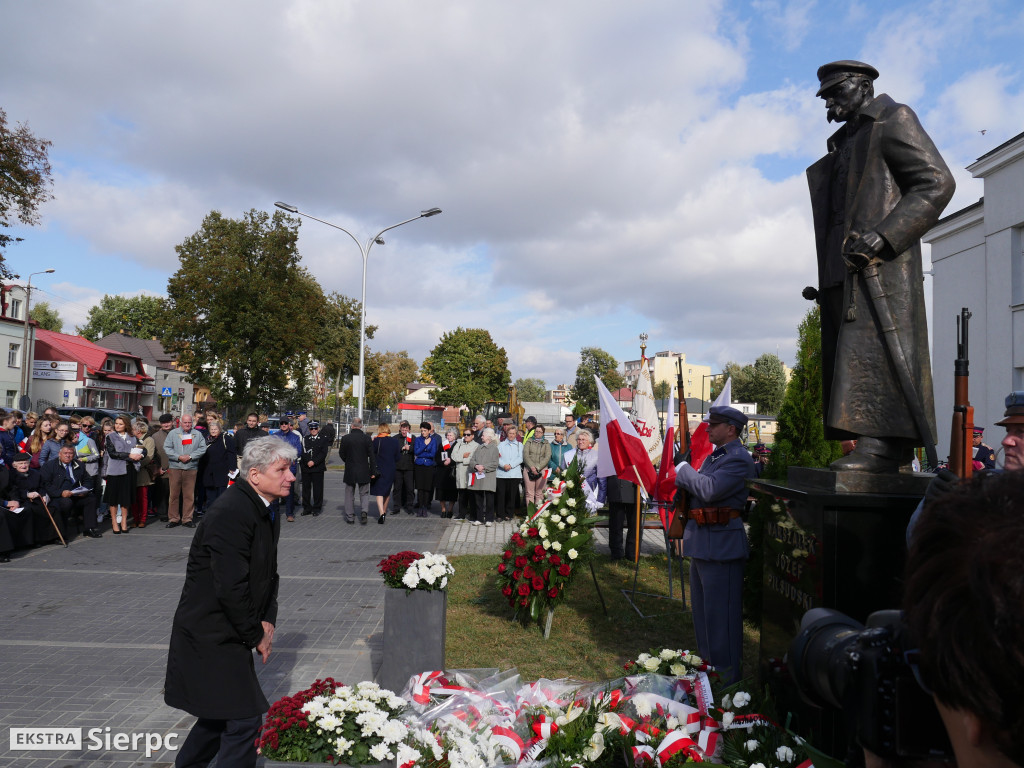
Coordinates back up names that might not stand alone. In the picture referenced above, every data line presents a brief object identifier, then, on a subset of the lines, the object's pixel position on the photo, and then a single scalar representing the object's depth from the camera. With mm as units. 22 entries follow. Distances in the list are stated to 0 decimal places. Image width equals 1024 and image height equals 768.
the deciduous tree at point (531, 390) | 118312
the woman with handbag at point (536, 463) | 14977
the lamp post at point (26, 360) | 38688
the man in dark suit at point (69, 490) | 11359
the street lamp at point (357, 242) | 23719
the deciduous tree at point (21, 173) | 23719
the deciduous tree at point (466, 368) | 75250
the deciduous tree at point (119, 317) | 83312
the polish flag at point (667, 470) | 7162
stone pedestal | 3215
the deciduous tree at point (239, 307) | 34938
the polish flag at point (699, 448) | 8047
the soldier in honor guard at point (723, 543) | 5219
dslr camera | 992
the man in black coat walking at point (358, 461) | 14406
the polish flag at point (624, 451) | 7293
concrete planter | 5586
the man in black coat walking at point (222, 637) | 3475
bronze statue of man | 3504
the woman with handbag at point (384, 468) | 15109
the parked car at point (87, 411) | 26612
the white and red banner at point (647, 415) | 10367
